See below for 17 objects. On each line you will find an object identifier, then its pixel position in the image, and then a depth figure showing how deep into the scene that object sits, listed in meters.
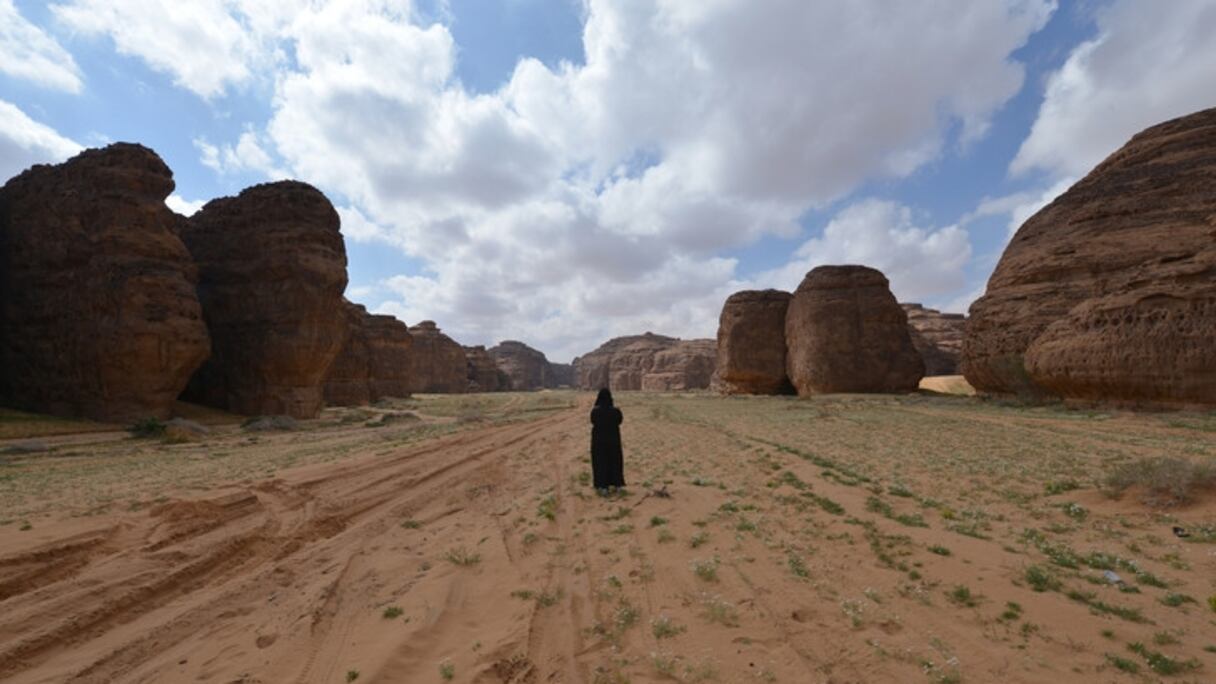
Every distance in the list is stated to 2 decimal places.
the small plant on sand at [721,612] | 4.45
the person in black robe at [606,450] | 9.50
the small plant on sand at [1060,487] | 8.58
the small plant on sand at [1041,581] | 4.89
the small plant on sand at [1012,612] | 4.34
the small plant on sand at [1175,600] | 4.49
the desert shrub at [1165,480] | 7.38
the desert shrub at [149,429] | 21.91
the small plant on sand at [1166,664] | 3.50
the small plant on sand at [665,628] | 4.25
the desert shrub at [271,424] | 25.70
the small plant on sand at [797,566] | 5.45
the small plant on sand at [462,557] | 6.12
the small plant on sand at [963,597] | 4.64
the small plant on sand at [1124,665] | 3.51
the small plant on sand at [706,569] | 5.42
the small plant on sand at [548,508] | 8.05
